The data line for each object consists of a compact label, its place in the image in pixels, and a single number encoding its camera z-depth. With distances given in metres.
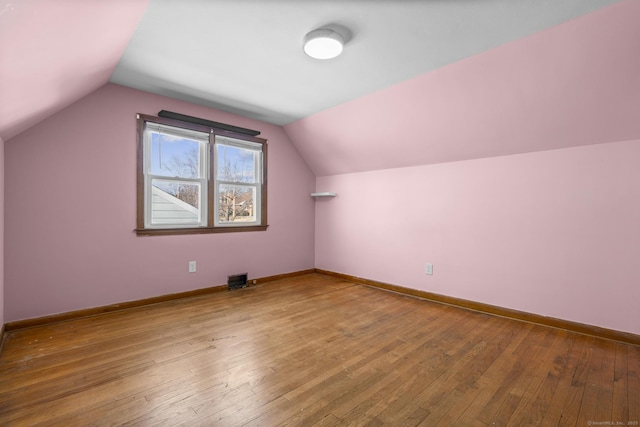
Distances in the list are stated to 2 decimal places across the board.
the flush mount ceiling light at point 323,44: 2.06
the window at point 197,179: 3.28
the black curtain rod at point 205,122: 3.28
